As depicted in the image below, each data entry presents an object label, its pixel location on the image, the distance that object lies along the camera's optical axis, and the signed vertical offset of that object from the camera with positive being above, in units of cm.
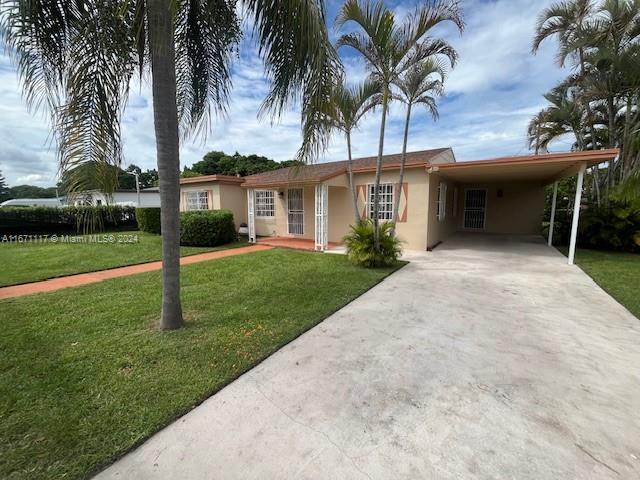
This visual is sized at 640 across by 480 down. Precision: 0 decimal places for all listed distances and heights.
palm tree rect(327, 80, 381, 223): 764 +306
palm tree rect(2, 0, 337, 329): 277 +158
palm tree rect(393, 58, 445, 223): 751 +345
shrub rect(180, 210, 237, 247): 1087 -73
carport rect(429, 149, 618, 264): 747 +117
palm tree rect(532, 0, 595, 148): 942 +637
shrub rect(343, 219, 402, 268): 737 -104
